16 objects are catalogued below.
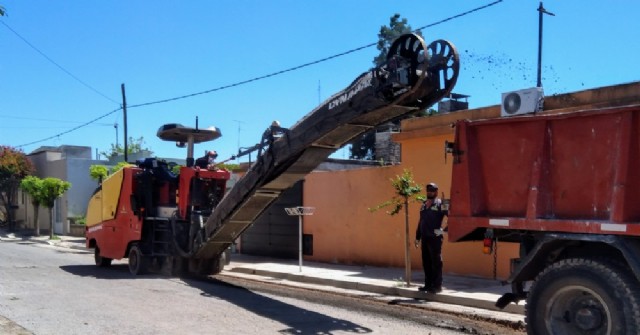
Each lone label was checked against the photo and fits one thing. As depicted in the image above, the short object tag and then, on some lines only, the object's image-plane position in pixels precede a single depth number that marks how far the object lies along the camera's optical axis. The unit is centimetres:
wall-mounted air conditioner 1023
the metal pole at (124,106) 3037
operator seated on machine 1380
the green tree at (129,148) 6298
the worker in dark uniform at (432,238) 1053
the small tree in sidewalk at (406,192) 1123
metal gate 1780
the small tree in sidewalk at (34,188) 3200
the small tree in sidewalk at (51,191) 3166
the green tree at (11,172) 3916
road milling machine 793
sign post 1368
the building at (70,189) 3738
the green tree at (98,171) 2933
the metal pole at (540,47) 2038
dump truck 568
